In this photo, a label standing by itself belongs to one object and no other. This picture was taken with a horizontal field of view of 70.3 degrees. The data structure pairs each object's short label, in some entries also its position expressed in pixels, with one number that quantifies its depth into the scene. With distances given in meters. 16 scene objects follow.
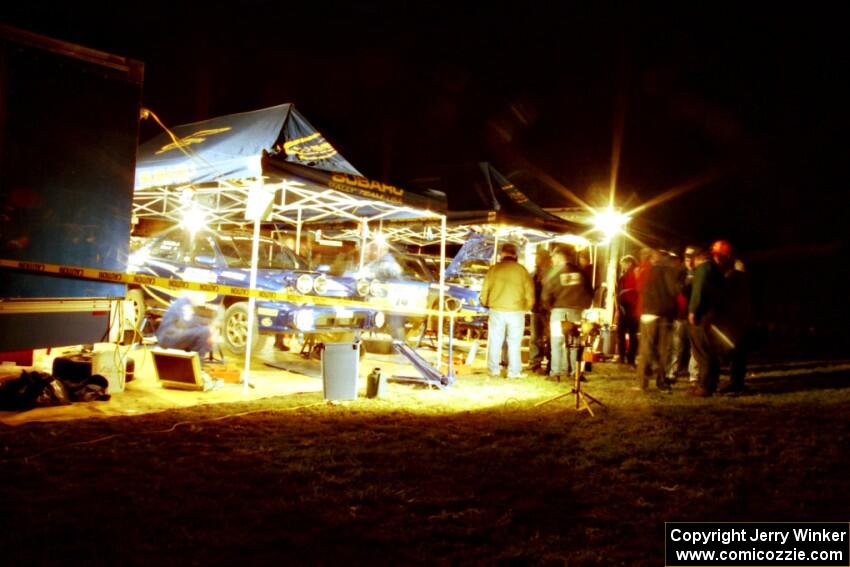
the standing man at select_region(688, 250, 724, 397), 7.64
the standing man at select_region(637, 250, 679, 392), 7.91
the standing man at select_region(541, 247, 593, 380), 8.90
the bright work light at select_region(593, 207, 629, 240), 14.20
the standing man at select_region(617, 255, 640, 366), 10.22
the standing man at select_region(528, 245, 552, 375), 10.15
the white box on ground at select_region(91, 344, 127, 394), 6.48
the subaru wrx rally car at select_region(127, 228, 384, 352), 9.16
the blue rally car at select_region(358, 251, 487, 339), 11.63
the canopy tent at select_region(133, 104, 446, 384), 7.27
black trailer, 4.76
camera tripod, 6.56
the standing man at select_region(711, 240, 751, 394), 8.21
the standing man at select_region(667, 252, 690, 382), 9.13
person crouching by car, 7.86
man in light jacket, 8.80
